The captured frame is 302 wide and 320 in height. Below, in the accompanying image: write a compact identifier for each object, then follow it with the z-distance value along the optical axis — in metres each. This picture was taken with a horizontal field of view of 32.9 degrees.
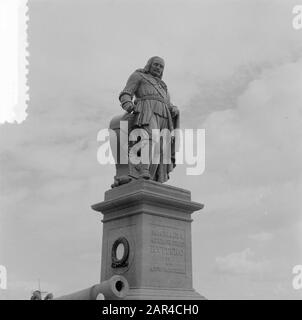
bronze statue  12.17
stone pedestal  10.82
